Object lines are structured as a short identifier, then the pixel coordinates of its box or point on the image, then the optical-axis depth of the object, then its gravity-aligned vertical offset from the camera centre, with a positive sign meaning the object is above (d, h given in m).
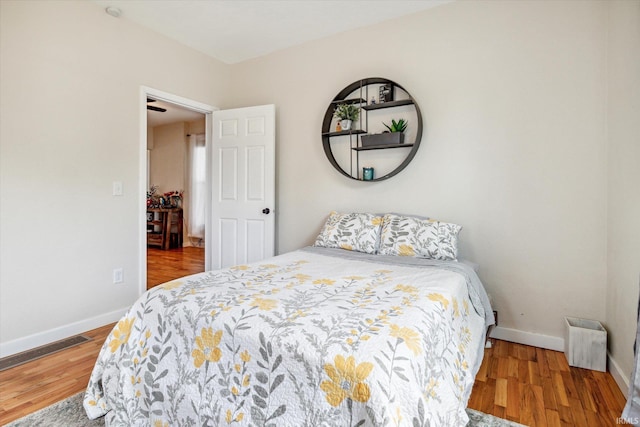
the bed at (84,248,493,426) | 1.03 -0.52
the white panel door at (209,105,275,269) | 3.43 +0.25
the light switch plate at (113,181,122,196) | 2.88 +0.18
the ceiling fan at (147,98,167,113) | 5.37 +1.65
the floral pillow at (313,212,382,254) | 2.62 -0.19
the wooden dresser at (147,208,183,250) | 6.36 -0.36
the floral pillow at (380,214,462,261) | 2.35 -0.21
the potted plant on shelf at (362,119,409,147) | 2.79 +0.63
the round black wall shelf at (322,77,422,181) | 2.82 +0.77
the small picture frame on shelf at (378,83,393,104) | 2.89 +1.01
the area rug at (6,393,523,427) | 1.55 -0.99
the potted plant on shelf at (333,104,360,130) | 3.04 +0.87
